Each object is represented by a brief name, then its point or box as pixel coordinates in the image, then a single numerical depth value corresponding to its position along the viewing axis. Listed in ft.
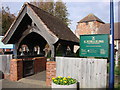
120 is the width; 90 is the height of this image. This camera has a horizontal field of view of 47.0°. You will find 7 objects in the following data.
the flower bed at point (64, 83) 19.02
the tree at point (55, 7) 103.76
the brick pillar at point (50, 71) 24.30
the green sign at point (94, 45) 21.40
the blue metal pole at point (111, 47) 16.80
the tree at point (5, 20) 97.55
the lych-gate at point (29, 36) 24.50
